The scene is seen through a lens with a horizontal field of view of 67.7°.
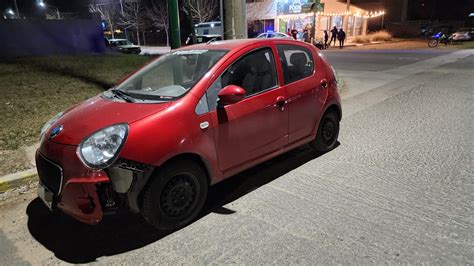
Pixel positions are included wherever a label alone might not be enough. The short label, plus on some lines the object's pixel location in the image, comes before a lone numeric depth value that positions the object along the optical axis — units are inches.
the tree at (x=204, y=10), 1843.5
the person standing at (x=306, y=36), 1230.2
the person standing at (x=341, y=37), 1228.5
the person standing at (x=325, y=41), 1258.4
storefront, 1476.4
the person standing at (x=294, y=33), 1218.9
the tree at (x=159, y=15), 2162.9
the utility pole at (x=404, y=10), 1850.4
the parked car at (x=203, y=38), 1193.7
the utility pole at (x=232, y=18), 285.4
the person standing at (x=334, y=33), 1274.6
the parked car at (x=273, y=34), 1084.5
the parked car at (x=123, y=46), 1240.2
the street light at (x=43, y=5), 2268.0
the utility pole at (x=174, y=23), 245.4
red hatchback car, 114.3
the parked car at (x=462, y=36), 1272.1
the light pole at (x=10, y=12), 1788.4
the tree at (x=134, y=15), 2260.1
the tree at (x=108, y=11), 2372.0
